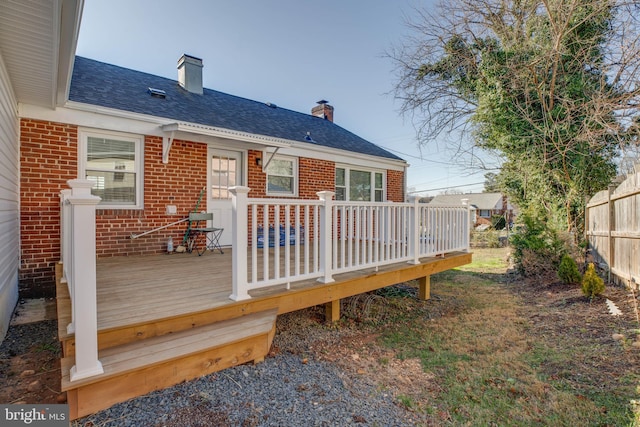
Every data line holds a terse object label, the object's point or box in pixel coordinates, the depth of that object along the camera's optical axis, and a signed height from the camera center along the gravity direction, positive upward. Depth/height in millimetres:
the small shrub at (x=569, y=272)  6316 -1130
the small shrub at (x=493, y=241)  15039 -1234
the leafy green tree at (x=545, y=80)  6570 +3127
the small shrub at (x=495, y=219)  19628 -287
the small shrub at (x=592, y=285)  5160 -1129
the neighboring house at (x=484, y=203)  36250 +1361
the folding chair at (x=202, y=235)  5934 -401
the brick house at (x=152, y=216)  2289 -24
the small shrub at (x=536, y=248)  7246 -778
